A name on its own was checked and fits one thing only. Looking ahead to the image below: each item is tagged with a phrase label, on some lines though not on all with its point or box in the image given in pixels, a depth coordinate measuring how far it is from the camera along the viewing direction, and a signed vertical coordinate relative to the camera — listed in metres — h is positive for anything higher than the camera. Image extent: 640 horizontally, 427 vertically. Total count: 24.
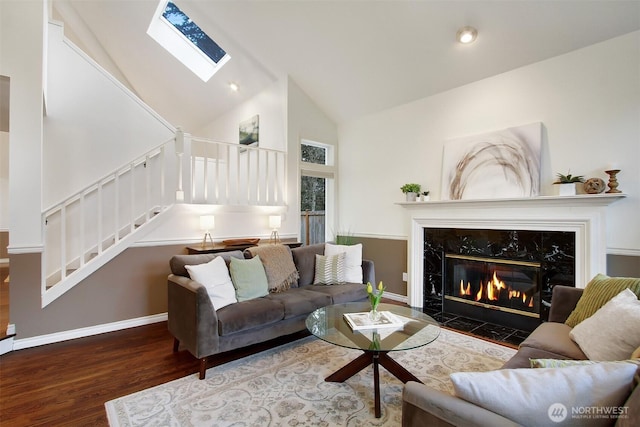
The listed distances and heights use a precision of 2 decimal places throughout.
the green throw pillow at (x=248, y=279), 2.93 -0.63
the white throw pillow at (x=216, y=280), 2.67 -0.59
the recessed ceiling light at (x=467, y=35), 3.24 +1.93
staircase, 3.94 +0.81
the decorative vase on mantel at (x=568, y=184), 3.03 +0.31
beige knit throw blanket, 3.27 -0.57
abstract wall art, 3.35 +0.60
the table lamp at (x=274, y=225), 4.80 -0.17
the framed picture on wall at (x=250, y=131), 5.84 +1.64
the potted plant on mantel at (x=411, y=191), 4.30 +0.34
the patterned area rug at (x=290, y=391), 1.92 -1.27
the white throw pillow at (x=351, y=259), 3.68 -0.54
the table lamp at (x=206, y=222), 4.11 -0.11
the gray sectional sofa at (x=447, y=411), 0.88 -0.61
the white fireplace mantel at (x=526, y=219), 2.94 -0.05
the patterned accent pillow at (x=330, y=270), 3.63 -0.66
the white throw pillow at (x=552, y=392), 0.93 -0.55
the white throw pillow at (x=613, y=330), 1.59 -0.64
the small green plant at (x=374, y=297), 2.39 -0.64
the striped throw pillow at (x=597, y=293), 2.01 -0.53
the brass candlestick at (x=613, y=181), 2.82 +0.32
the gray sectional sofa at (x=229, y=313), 2.39 -0.87
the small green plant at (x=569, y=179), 3.03 +0.36
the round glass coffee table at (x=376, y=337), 2.02 -0.86
